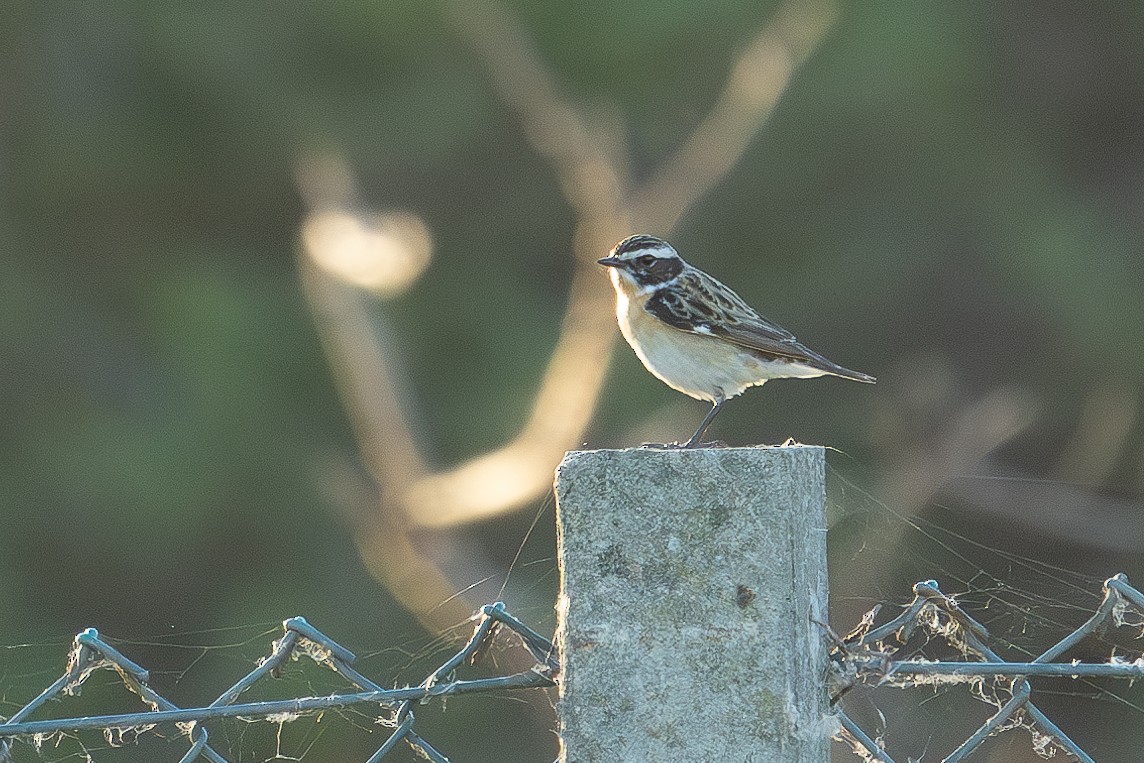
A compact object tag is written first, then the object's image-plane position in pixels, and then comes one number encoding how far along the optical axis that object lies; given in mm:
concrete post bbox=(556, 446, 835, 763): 6802
